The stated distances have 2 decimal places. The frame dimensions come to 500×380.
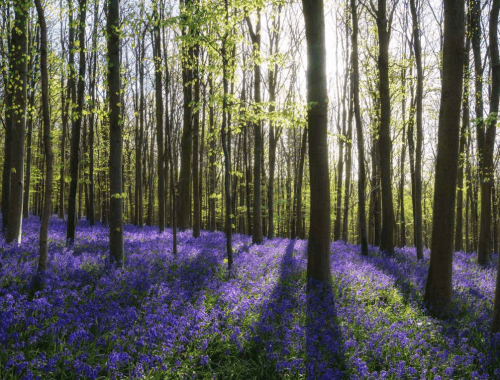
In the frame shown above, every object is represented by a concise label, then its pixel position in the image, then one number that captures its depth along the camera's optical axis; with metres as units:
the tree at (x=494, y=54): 11.12
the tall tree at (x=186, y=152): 15.09
